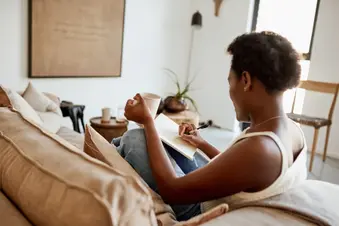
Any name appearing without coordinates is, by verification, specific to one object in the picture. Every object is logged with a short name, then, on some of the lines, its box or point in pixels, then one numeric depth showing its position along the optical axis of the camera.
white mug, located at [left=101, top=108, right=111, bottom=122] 2.82
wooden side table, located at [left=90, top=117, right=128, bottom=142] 2.74
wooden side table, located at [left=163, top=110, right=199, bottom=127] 3.00
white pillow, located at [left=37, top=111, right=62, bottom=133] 2.44
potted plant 3.13
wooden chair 3.25
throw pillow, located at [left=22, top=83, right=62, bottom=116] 2.73
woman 0.87
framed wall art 3.35
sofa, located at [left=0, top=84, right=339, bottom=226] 0.54
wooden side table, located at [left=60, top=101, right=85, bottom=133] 3.12
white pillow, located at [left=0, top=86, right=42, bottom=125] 2.09
